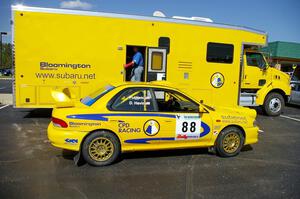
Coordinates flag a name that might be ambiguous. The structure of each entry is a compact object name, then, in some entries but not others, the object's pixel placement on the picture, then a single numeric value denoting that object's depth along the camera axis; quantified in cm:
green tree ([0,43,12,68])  5881
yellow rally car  474
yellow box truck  789
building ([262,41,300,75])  3616
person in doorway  866
